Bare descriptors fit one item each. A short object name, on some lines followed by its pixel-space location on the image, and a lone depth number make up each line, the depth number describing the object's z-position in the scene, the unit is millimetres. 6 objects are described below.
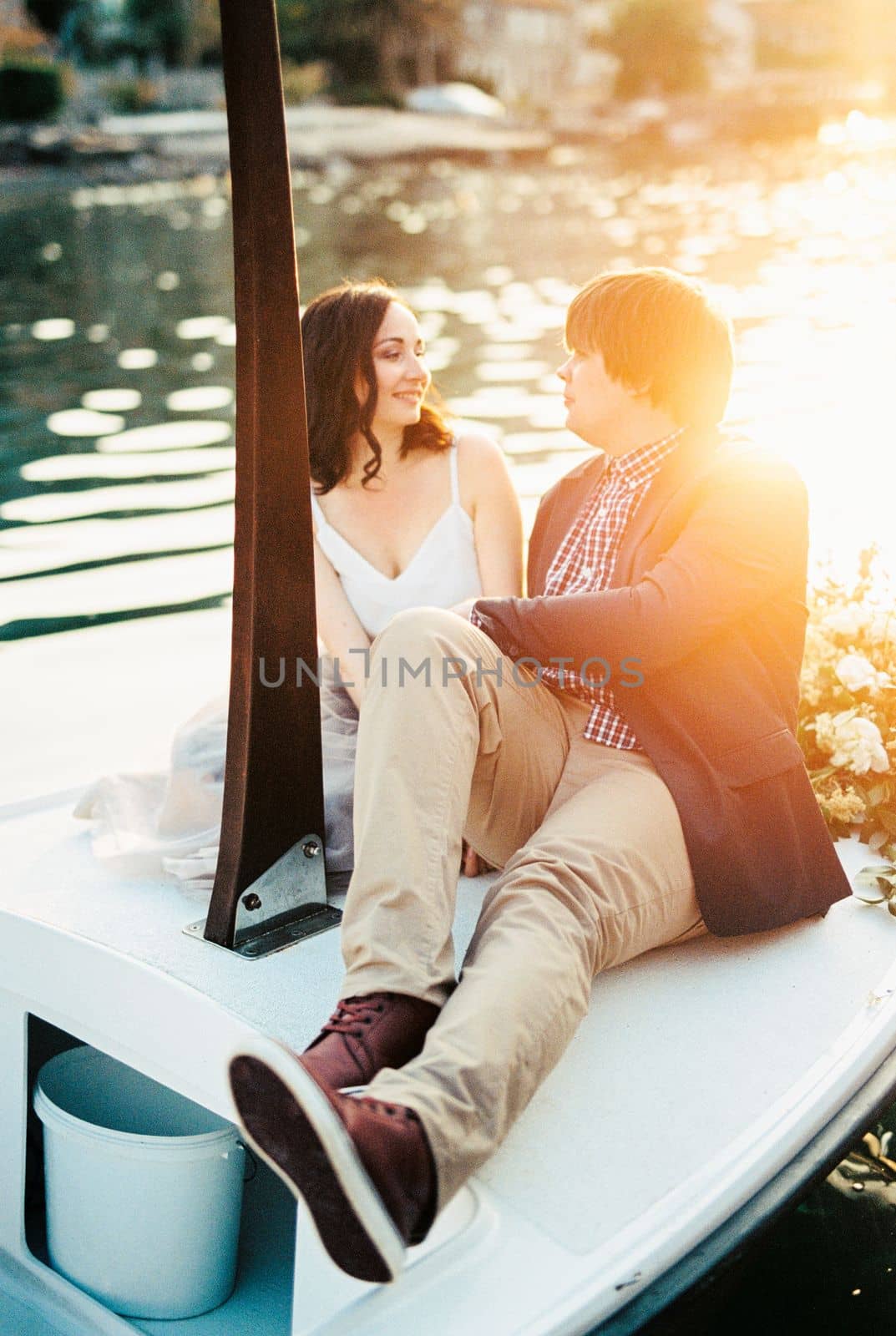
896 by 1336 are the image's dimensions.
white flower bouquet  2451
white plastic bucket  1742
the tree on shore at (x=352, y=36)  52500
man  1514
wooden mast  1729
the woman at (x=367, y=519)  2393
